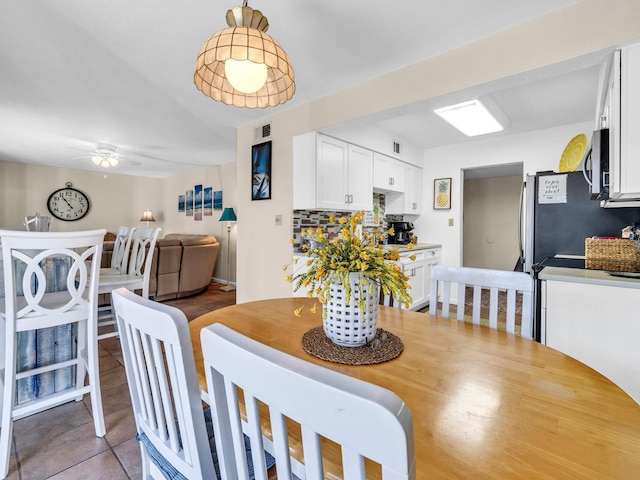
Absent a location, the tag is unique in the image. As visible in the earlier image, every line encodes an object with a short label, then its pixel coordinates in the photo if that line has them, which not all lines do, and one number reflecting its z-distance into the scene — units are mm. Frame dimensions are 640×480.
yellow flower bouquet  1005
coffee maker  4461
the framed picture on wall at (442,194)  4410
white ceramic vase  1013
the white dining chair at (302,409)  308
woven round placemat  956
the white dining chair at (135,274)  2293
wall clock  6168
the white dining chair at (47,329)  1426
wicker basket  1813
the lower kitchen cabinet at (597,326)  1530
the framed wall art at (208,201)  6227
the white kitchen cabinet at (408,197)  4320
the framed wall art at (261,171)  3291
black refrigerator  2279
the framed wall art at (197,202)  6488
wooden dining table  543
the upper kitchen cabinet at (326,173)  2992
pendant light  1146
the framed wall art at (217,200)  6043
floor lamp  5223
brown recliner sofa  4215
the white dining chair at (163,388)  628
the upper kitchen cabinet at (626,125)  1491
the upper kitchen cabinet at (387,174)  3777
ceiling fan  4633
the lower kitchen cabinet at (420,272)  3591
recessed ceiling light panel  2898
